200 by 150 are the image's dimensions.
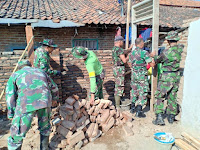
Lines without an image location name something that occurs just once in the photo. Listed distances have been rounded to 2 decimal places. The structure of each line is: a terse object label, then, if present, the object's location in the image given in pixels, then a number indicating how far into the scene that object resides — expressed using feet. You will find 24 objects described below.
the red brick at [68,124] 9.82
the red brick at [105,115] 11.32
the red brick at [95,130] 10.37
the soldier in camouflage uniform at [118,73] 13.73
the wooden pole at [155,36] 12.73
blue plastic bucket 8.46
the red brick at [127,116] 12.41
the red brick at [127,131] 10.99
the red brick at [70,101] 10.39
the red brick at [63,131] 9.78
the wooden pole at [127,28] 15.78
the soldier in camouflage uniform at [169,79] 11.83
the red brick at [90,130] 10.38
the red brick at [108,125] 11.27
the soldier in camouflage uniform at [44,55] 11.52
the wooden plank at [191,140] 8.92
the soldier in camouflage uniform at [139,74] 12.67
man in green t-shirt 10.46
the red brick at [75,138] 9.42
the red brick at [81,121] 10.27
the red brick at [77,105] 10.38
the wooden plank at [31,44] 13.35
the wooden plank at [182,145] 8.95
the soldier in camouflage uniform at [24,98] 7.55
